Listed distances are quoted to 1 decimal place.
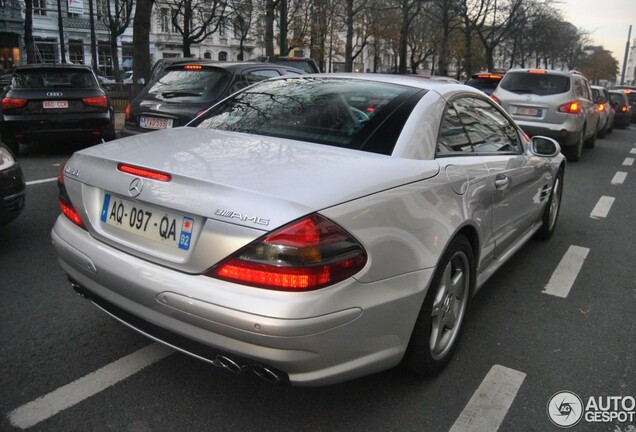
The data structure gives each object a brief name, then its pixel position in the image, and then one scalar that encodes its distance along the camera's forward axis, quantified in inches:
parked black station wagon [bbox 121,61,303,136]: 255.0
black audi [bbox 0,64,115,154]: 335.0
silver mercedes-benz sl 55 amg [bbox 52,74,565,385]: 81.8
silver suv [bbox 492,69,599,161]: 414.6
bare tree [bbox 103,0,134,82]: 1331.3
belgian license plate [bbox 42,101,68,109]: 338.6
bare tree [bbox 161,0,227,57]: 1088.8
